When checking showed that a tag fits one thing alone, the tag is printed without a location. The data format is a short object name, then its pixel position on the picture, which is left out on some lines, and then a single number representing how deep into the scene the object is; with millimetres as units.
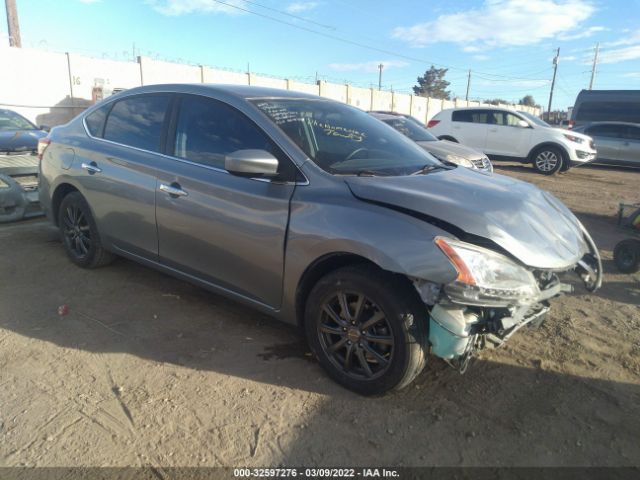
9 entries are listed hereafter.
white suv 13023
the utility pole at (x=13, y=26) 19875
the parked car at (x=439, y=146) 7801
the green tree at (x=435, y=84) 79312
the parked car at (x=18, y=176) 6035
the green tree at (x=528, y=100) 96419
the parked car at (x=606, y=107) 18328
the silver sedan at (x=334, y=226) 2525
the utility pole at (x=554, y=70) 59612
